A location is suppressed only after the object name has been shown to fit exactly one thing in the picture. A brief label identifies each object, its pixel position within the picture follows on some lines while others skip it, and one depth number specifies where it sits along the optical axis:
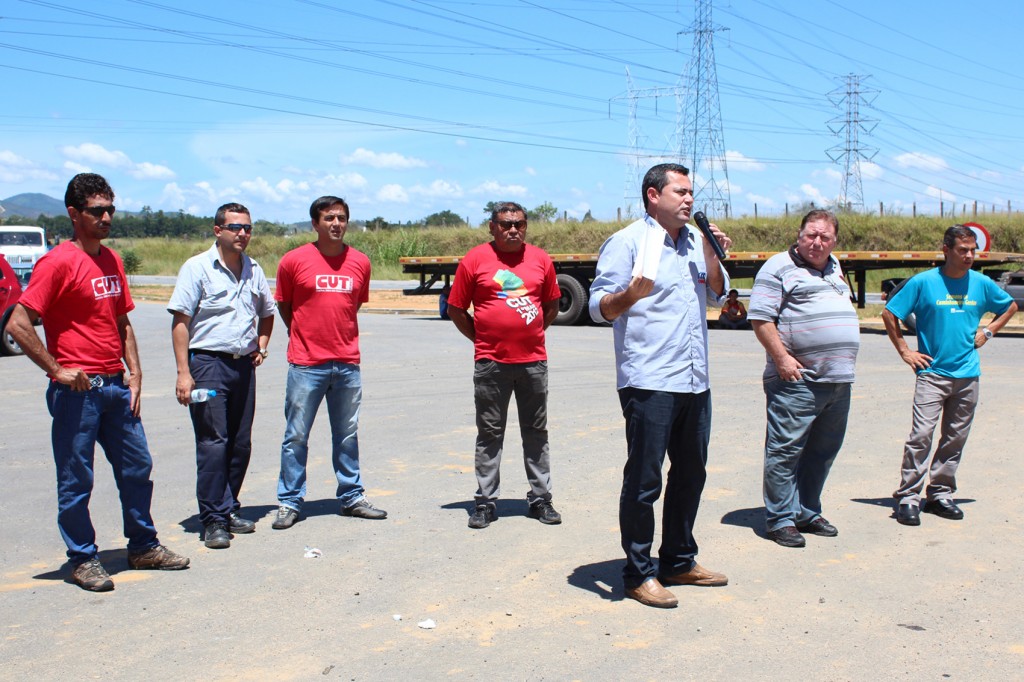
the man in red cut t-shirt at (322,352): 6.20
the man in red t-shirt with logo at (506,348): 6.17
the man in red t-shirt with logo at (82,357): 4.90
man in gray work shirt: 5.84
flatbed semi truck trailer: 19.75
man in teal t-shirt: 6.30
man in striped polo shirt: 5.74
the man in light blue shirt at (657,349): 4.71
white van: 25.81
